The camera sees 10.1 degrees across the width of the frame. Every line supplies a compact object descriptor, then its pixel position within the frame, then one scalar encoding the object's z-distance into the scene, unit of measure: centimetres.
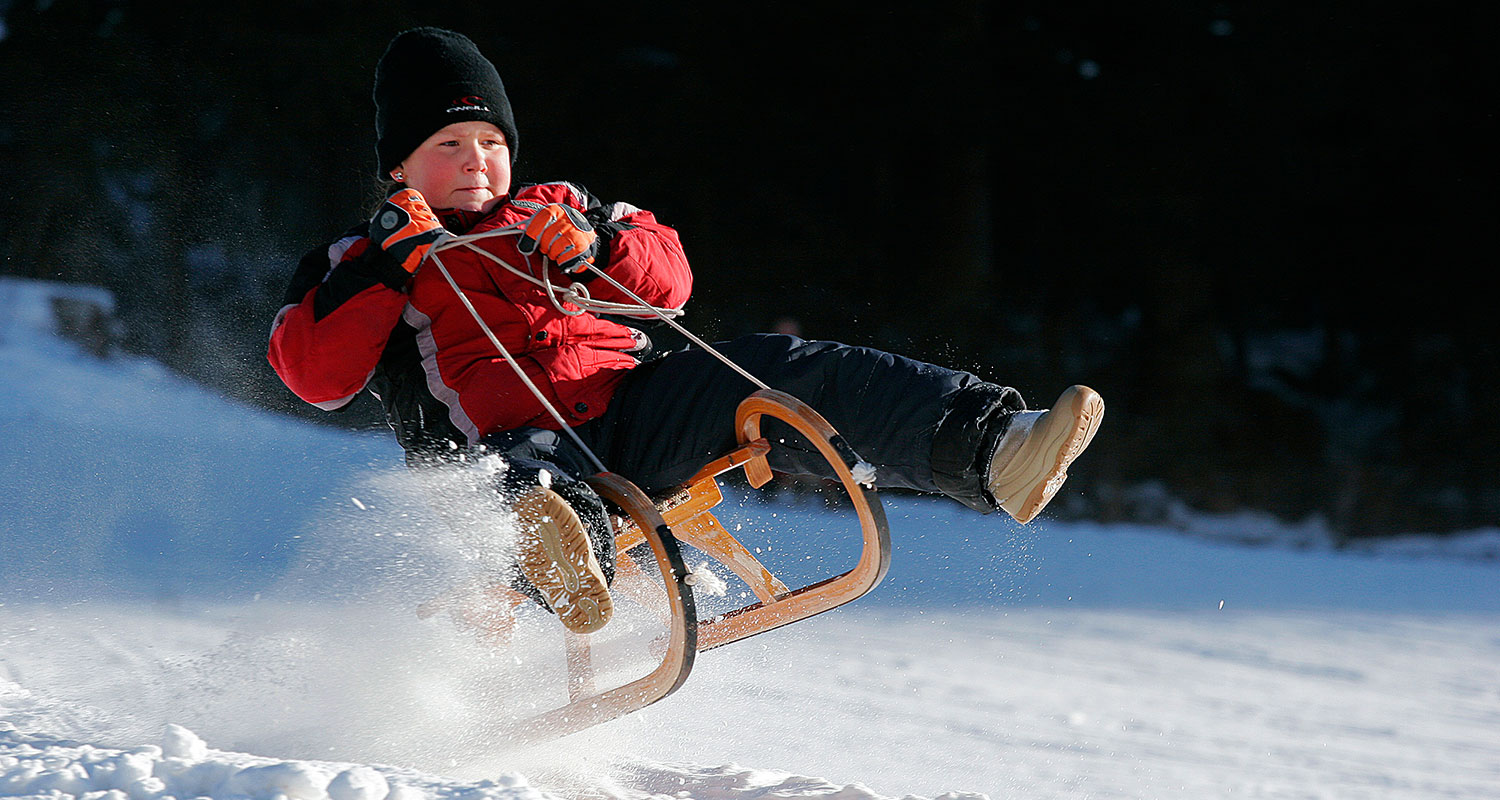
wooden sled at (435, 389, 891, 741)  1211
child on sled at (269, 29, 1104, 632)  1209
